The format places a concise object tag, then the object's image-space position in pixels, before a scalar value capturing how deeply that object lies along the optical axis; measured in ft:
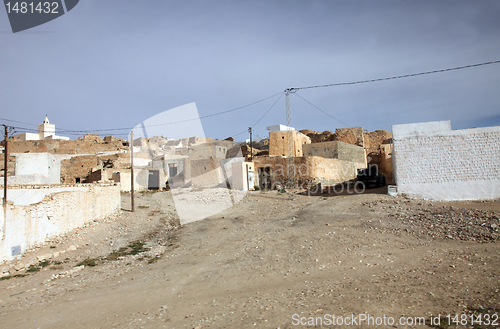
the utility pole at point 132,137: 56.18
